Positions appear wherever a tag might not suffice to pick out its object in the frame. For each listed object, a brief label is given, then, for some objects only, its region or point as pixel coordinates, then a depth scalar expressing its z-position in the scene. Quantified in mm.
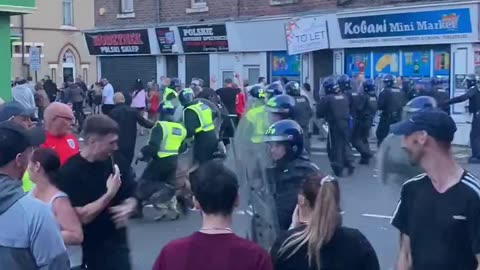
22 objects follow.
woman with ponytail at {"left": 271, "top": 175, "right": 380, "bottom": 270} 4598
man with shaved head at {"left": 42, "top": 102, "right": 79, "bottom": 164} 7223
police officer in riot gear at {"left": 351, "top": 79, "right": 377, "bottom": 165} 19969
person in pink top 28047
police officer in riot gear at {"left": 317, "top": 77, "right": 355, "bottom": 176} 17922
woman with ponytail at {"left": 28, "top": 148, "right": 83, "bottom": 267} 5426
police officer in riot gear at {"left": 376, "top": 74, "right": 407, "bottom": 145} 19797
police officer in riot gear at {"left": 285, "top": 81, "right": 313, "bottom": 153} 16472
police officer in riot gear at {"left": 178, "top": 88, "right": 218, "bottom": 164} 13523
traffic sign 34219
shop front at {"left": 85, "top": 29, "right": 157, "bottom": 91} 35562
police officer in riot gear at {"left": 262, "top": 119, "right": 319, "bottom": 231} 6086
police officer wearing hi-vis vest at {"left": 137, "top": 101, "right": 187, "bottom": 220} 12781
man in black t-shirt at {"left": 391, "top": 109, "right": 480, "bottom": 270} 4680
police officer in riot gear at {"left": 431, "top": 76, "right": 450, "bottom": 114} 19703
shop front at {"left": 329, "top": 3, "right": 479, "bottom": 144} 24250
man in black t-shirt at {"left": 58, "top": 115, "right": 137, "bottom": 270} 5852
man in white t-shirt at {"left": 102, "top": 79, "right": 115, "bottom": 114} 29781
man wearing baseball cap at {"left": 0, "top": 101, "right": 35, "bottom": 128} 7742
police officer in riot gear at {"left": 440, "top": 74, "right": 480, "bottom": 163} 19672
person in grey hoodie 4195
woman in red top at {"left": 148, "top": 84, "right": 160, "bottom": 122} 29109
